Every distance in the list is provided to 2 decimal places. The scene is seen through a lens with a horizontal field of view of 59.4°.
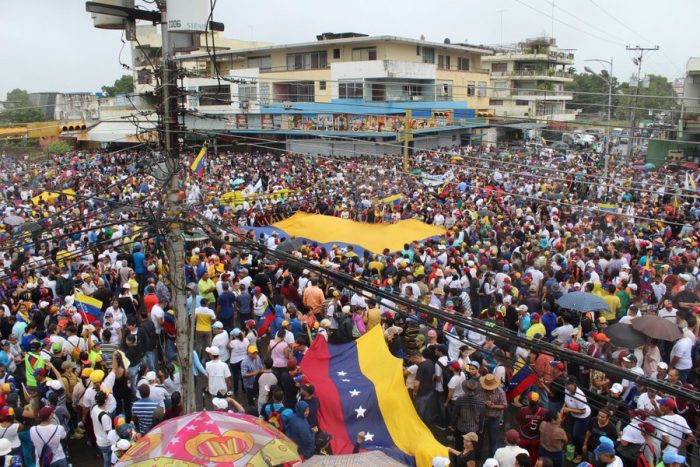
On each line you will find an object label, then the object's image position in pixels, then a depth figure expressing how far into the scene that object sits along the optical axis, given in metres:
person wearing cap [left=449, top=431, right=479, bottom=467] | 6.50
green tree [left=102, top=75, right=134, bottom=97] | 76.94
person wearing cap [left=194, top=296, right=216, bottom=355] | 9.82
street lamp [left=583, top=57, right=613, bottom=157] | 23.67
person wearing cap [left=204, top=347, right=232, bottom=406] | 8.28
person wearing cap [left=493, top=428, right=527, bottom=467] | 6.16
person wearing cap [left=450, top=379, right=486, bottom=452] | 7.29
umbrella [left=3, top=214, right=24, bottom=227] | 16.14
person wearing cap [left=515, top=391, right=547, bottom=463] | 6.89
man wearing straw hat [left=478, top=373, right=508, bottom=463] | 7.35
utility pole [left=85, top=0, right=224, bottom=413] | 6.94
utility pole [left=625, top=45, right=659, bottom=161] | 33.25
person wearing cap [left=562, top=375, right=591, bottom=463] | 7.11
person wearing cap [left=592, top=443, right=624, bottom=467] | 5.86
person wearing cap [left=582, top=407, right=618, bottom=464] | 6.77
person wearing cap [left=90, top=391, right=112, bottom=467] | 7.16
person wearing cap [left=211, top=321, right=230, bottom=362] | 8.94
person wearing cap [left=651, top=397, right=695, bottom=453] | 6.20
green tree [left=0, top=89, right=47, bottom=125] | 52.06
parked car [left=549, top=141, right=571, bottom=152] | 42.65
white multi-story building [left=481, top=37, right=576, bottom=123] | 58.31
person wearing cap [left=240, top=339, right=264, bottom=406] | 8.69
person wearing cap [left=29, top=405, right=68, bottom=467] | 6.83
